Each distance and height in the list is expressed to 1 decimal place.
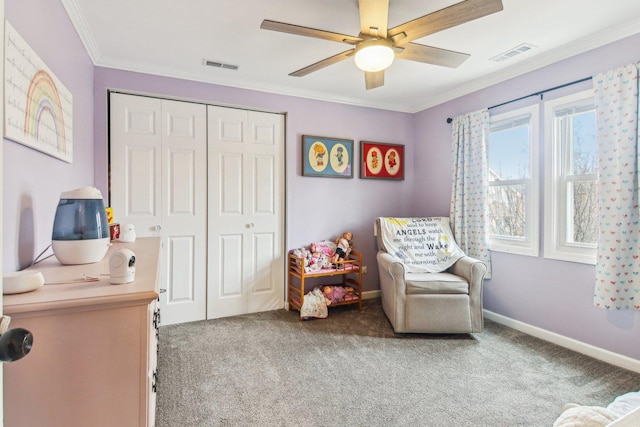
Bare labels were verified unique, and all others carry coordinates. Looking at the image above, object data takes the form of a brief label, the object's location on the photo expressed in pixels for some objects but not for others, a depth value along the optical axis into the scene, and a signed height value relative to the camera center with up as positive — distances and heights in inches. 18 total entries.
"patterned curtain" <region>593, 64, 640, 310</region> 87.0 +5.8
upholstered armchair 108.9 -28.8
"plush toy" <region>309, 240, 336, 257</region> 138.2 -14.6
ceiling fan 64.9 +40.4
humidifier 52.5 -2.7
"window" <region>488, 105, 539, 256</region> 113.0 +11.9
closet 114.5 +6.3
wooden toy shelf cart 130.5 -24.2
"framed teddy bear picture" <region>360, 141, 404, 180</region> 153.3 +25.6
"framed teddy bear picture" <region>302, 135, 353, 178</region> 139.9 +24.9
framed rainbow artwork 47.4 +18.9
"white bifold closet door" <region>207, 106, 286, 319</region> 126.6 +0.5
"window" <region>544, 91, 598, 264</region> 100.0 +11.2
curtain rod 98.9 +40.6
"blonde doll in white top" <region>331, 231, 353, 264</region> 138.9 -14.4
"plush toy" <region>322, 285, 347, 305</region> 134.9 -33.2
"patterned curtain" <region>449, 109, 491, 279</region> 126.1 +11.6
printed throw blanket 124.5 -11.5
